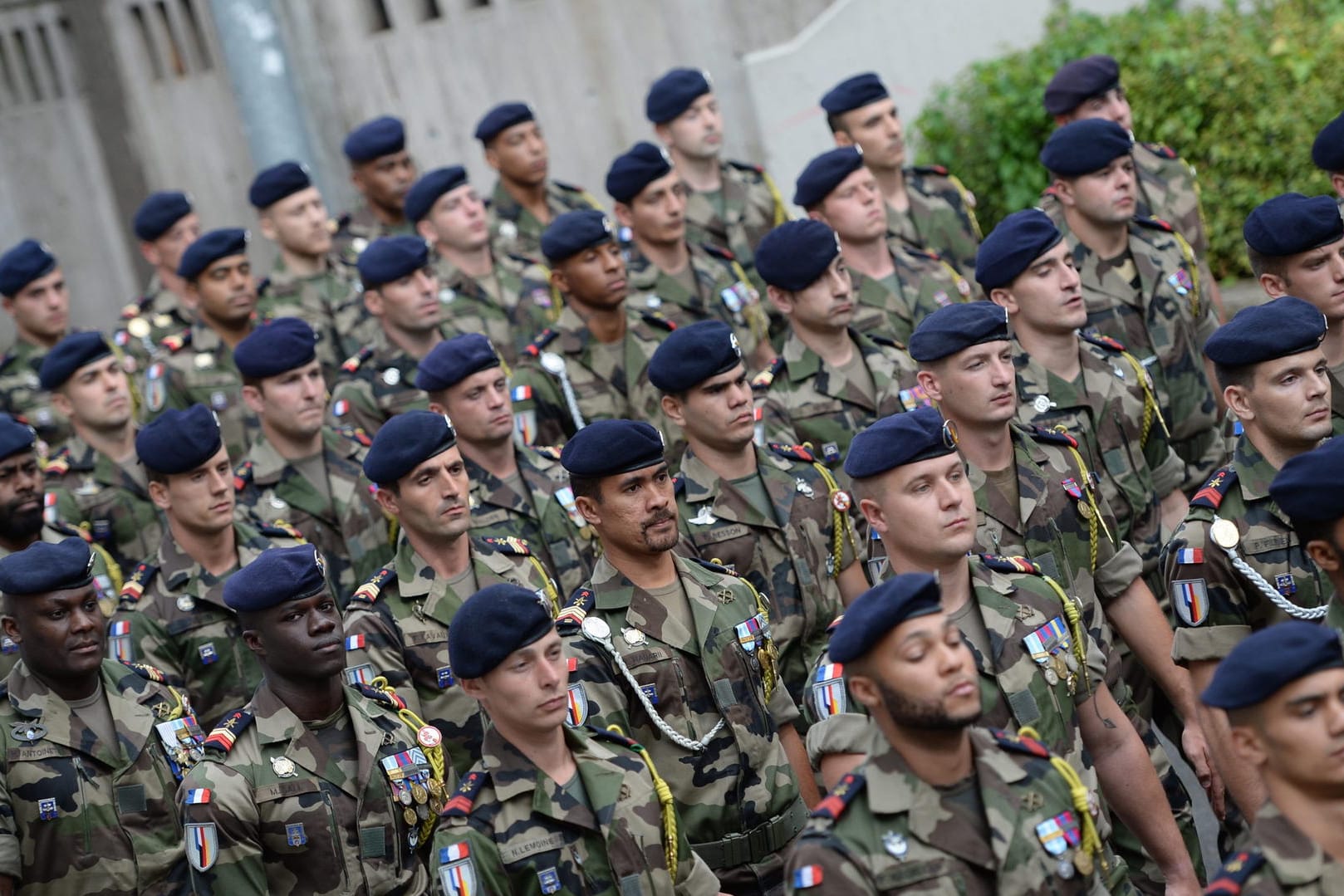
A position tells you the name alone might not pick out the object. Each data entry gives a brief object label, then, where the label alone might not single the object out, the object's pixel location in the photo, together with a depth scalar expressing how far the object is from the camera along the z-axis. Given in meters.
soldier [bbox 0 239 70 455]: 22.12
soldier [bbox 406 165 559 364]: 20.30
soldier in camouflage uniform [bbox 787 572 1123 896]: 9.05
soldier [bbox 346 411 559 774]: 13.03
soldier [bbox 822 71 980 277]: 20.02
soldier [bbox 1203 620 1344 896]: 8.37
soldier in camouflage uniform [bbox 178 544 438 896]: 11.05
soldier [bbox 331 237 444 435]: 18.23
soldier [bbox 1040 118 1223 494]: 15.46
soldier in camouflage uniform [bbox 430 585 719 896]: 10.16
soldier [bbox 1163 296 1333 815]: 11.19
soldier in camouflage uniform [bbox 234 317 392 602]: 16.61
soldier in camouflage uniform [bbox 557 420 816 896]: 11.52
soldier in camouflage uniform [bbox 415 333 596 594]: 15.29
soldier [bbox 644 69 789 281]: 21.30
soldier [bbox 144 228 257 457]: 20.00
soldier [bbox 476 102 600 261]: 22.14
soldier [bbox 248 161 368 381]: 21.59
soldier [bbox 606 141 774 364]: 19.09
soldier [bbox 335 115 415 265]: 22.95
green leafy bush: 20.72
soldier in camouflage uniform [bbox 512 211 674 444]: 17.37
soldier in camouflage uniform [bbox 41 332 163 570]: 18.30
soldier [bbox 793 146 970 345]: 17.84
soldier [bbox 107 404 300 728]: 14.73
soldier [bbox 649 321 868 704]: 13.45
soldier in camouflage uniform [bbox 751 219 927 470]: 15.66
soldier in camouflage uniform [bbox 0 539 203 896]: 12.53
